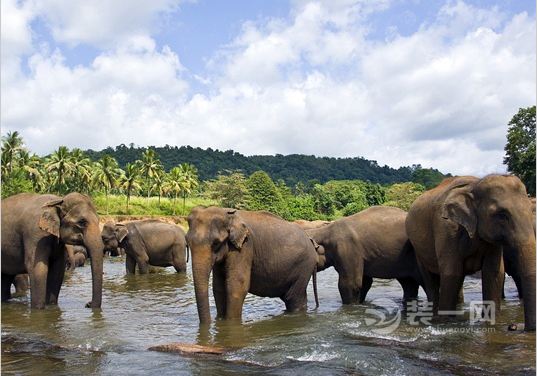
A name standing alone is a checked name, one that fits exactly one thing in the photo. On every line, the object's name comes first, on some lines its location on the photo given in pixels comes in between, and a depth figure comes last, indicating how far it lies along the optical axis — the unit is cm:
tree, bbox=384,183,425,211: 7138
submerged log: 714
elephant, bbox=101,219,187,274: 1980
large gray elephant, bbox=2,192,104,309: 1083
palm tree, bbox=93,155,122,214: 6644
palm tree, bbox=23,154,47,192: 5959
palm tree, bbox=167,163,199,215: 7406
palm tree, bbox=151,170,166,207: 7452
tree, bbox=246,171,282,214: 6956
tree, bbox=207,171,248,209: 7242
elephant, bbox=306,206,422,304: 1210
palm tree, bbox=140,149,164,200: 7381
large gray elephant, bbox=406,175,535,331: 757
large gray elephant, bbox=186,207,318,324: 904
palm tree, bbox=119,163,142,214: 6838
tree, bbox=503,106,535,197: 4200
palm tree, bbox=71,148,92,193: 6444
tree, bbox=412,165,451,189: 10843
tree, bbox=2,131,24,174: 5283
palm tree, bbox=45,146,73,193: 6178
